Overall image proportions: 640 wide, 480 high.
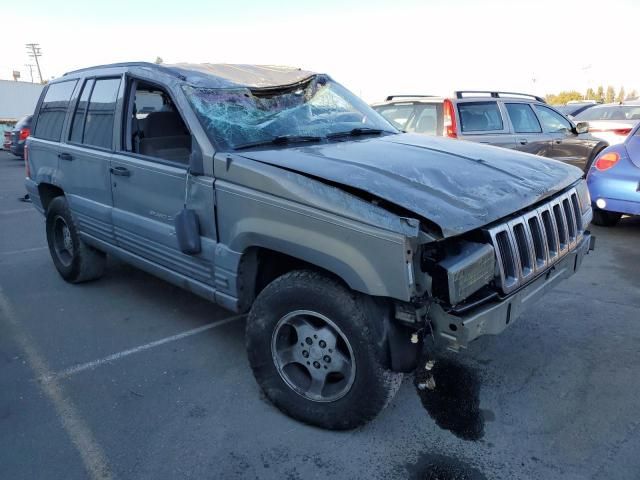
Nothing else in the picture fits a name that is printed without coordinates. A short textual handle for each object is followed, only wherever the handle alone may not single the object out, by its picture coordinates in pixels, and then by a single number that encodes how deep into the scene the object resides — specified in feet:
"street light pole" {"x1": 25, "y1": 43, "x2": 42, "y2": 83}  233.96
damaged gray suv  7.86
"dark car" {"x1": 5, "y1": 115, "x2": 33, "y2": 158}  53.72
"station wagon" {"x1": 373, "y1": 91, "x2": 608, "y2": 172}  23.88
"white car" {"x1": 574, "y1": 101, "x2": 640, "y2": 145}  29.25
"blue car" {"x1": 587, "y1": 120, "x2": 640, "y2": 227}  19.44
